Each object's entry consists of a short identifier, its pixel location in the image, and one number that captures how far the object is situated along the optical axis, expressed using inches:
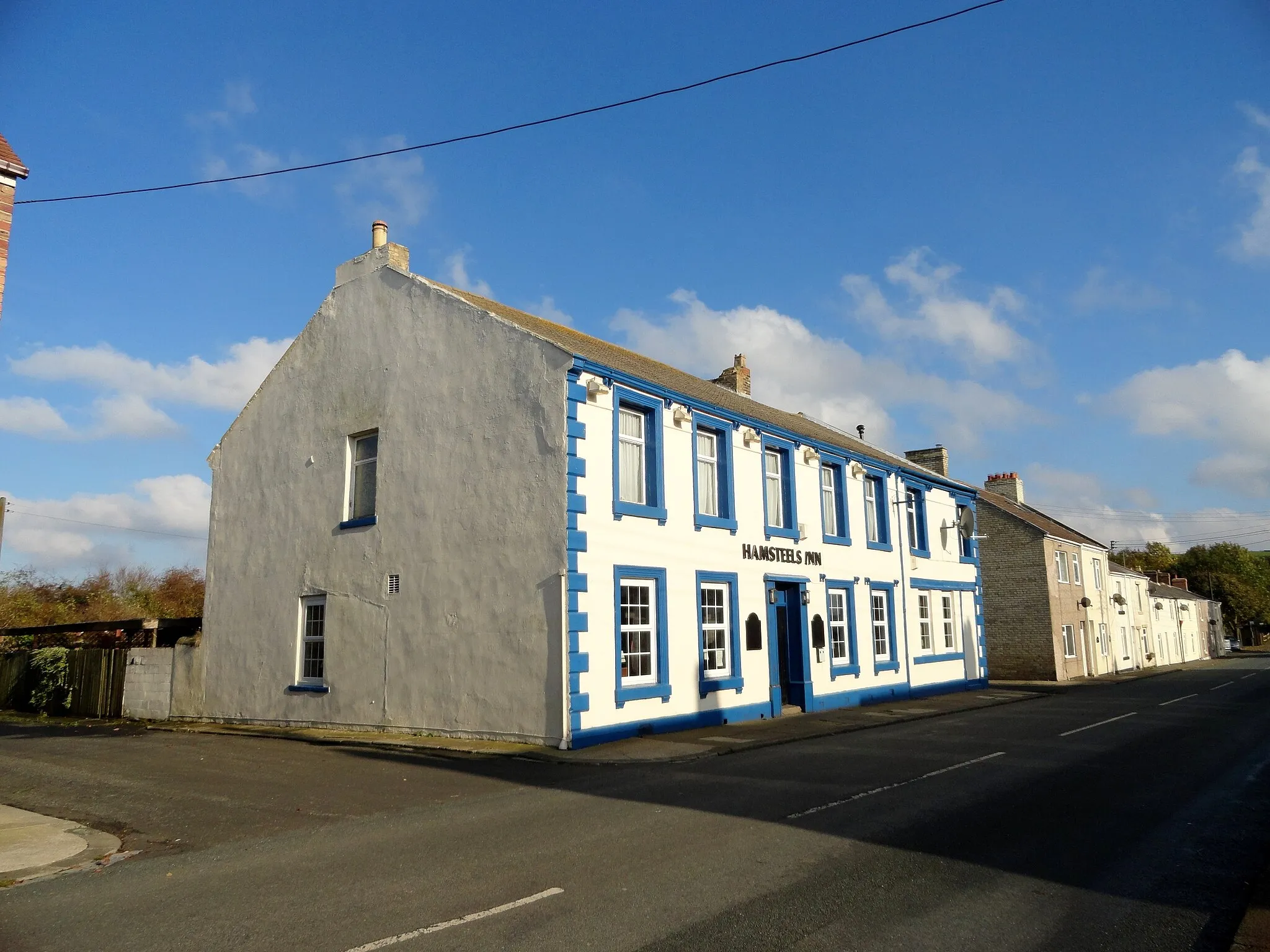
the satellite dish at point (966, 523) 1111.6
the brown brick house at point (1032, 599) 1387.8
